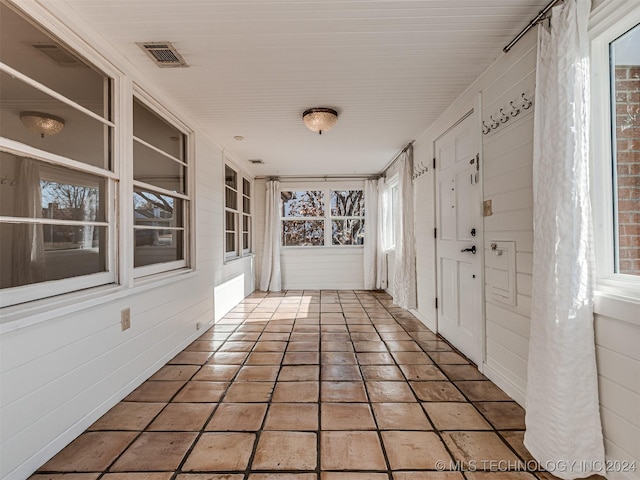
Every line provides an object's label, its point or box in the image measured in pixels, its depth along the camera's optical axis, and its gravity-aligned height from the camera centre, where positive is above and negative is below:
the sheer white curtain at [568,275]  1.37 -0.15
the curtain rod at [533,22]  1.60 +1.20
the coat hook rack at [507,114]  1.90 +0.84
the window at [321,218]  6.39 +0.49
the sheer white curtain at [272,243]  6.12 -0.01
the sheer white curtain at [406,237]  4.10 +0.06
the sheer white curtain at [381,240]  5.88 +0.04
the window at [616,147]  1.36 +0.43
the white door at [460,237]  2.51 +0.04
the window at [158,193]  2.44 +0.44
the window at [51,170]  1.43 +0.39
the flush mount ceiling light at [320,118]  2.95 +1.19
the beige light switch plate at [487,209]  2.29 +0.24
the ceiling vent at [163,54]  1.99 +1.26
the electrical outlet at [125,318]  2.07 -0.51
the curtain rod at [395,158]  4.17 +1.32
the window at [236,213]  4.77 +0.50
